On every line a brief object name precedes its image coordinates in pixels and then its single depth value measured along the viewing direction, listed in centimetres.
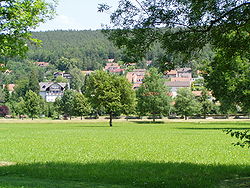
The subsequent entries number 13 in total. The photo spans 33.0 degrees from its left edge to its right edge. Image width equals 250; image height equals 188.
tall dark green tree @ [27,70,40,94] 19700
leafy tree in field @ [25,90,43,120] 11825
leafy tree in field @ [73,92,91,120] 11945
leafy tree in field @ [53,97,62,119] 13364
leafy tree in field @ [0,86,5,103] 16610
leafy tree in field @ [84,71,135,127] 6994
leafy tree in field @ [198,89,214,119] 12219
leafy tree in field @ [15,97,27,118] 12224
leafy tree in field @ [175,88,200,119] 10819
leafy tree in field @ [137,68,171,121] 9525
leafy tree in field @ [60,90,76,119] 12743
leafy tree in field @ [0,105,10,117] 14588
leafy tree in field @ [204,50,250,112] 5275
